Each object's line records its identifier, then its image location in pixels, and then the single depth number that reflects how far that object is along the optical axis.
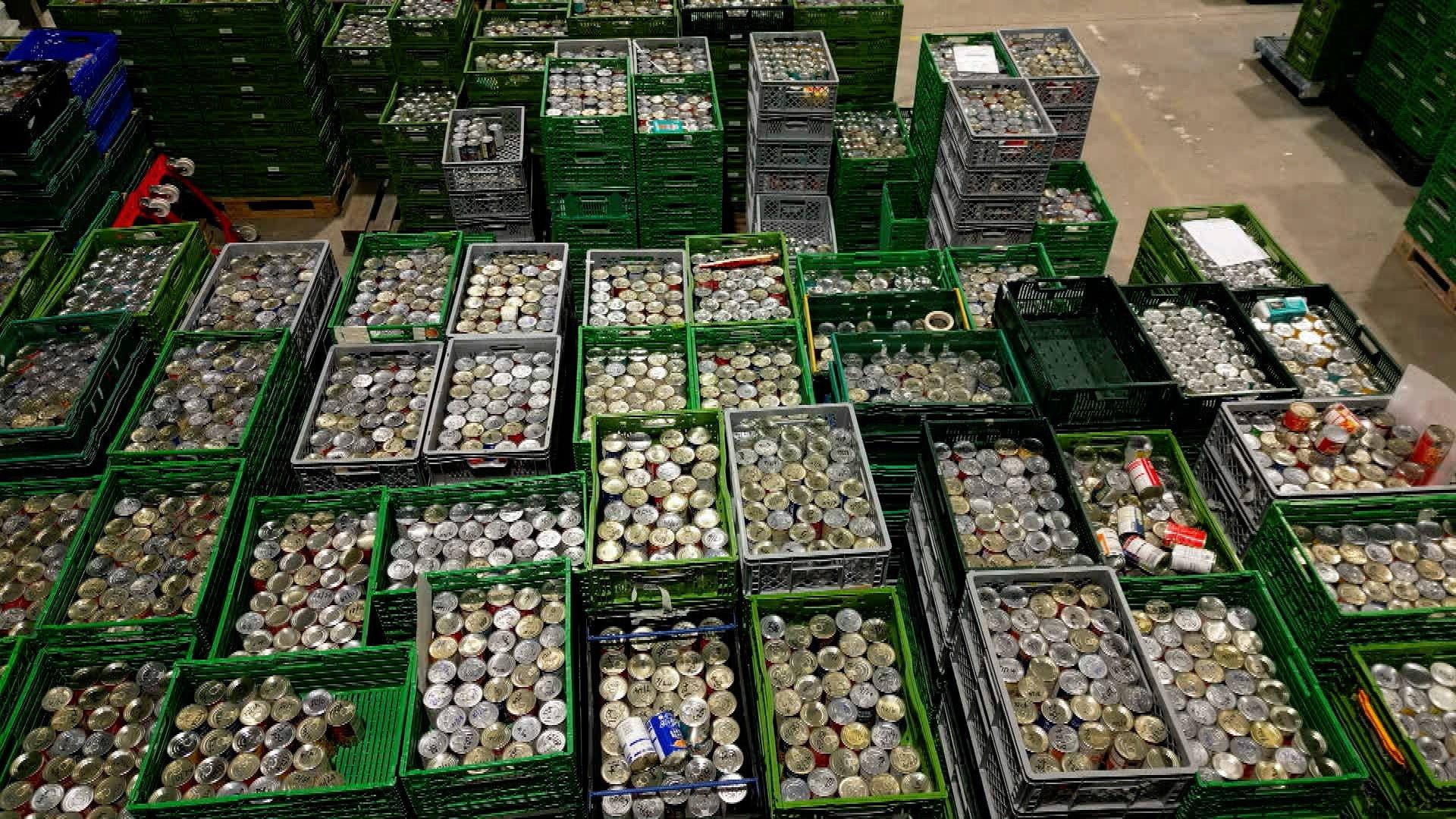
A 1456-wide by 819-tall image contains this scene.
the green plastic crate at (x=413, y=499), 3.71
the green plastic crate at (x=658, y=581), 3.52
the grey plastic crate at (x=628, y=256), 5.47
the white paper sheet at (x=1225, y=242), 6.03
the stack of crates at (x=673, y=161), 6.30
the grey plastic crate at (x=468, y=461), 4.23
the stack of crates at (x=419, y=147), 6.97
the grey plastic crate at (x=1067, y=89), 6.52
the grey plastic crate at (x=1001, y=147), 5.90
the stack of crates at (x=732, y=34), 7.30
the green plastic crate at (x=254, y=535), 3.62
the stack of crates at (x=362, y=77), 7.58
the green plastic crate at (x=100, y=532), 3.56
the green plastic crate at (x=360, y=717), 3.00
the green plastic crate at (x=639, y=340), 4.81
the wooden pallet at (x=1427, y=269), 7.28
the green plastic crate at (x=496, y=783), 3.06
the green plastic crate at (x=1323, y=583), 3.41
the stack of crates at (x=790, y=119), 6.54
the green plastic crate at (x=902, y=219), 6.78
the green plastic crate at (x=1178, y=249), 5.84
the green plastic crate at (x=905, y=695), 2.97
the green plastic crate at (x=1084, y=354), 4.21
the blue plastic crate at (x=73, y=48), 6.91
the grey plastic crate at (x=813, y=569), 3.55
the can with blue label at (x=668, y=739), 3.29
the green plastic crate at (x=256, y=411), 4.19
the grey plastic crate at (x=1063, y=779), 2.82
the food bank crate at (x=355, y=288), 4.91
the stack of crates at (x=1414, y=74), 7.82
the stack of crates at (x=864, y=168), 7.11
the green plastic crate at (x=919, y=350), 4.25
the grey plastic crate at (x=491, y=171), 6.28
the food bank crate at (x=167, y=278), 5.16
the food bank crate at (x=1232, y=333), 4.30
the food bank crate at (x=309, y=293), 5.11
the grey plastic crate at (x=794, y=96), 6.48
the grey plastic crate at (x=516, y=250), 5.21
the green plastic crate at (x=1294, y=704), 2.96
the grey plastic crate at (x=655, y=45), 7.11
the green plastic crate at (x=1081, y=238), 6.39
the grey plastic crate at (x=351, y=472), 4.19
